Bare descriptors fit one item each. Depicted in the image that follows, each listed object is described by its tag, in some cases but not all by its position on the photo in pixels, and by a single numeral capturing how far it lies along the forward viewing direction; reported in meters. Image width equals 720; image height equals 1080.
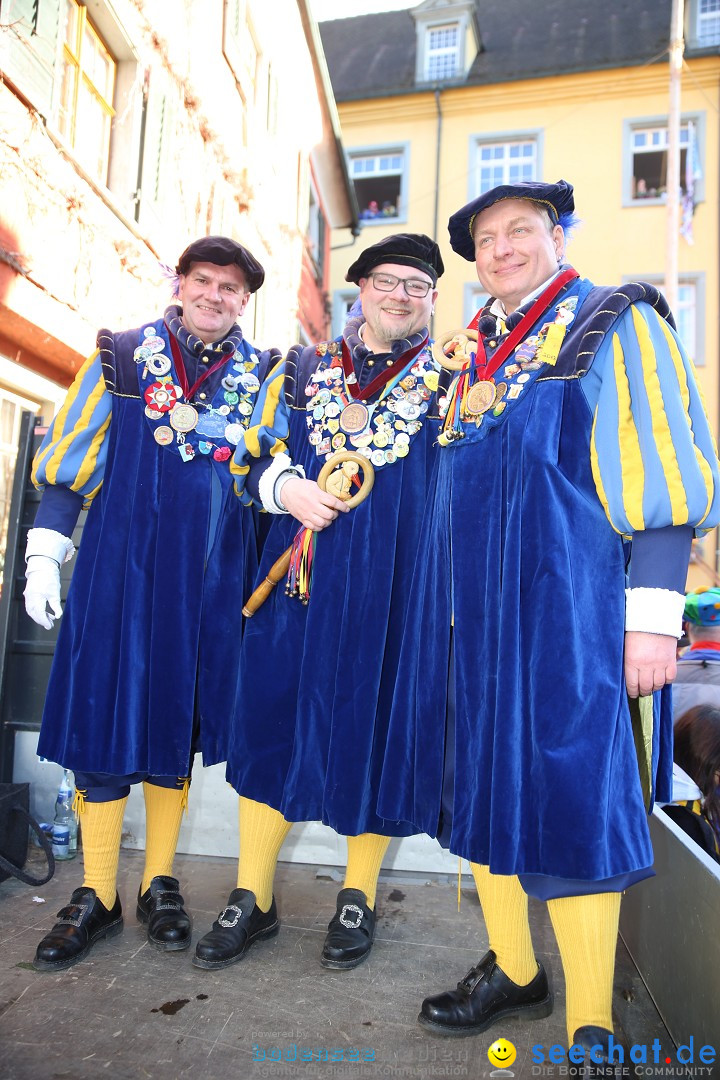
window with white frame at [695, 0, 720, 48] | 14.72
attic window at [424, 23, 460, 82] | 15.76
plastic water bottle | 3.14
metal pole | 9.88
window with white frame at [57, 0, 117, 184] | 5.11
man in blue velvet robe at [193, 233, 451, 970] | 2.20
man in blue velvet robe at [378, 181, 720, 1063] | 1.70
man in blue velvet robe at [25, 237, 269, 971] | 2.37
